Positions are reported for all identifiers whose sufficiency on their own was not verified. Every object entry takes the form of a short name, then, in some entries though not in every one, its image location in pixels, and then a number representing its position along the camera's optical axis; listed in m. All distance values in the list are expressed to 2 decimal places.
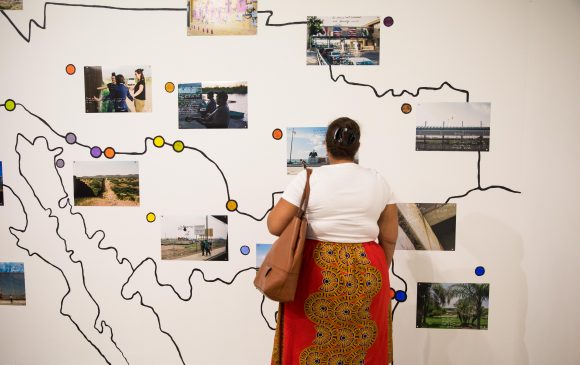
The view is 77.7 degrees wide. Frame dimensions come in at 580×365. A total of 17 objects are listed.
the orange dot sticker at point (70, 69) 1.66
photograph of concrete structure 1.62
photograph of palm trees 1.65
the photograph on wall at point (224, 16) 1.60
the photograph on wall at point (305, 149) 1.62
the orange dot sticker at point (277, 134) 1.62
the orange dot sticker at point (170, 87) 1.64
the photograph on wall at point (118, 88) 1.64
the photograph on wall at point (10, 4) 1.66
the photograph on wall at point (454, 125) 1.58
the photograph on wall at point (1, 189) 1.72
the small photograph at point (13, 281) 1.75
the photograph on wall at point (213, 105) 1.62
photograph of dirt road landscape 1.68
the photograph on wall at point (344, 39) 1.58
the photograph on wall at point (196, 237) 1.68
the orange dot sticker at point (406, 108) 1.59
